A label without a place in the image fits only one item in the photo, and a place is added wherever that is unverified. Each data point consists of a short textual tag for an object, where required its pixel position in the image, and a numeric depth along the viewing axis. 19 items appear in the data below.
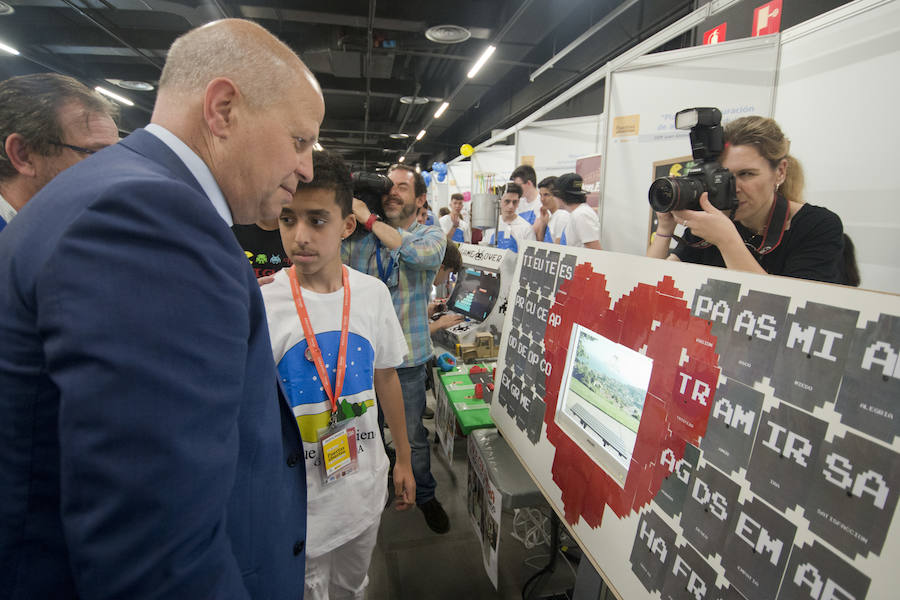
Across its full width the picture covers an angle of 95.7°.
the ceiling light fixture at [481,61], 6.23
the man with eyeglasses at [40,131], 1.36
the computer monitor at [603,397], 0.98
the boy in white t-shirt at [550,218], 4.21
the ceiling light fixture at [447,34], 5.65
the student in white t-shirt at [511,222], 4.66
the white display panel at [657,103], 2.13
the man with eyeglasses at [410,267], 2.00
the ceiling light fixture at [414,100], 9.93
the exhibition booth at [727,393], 0.57
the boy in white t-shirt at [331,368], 1.16
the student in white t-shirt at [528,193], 4.89
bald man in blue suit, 0.43
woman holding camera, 1.18
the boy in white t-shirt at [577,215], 3.55
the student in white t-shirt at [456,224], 5.96
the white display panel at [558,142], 4.89
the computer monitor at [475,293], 2.70
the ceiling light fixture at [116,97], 9.15
